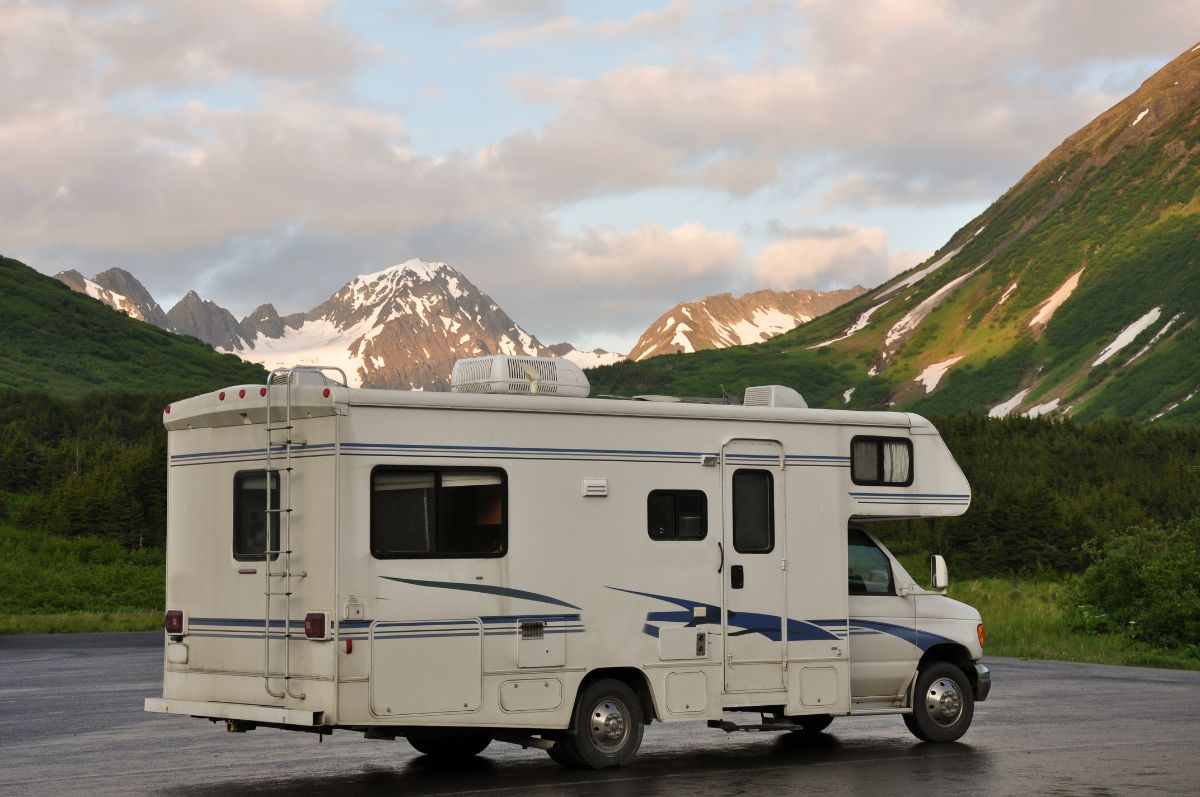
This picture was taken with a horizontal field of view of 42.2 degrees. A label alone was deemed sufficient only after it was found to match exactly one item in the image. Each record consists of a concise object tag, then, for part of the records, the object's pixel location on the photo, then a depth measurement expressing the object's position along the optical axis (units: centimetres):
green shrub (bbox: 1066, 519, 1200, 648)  2856
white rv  1178
